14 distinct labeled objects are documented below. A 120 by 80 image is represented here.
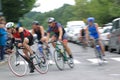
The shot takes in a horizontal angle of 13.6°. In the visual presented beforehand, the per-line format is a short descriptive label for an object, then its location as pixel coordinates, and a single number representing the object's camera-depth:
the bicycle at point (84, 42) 28.06
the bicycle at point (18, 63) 14.14
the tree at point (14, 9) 46.51
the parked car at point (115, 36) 23.47
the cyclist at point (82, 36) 28.36
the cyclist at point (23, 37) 14.04
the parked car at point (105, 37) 27.46
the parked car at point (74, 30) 40.50
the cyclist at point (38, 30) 16.50
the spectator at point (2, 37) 18.58
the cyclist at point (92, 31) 17.33
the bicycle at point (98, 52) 17.53
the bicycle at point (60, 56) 15.84
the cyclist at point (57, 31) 15.59
